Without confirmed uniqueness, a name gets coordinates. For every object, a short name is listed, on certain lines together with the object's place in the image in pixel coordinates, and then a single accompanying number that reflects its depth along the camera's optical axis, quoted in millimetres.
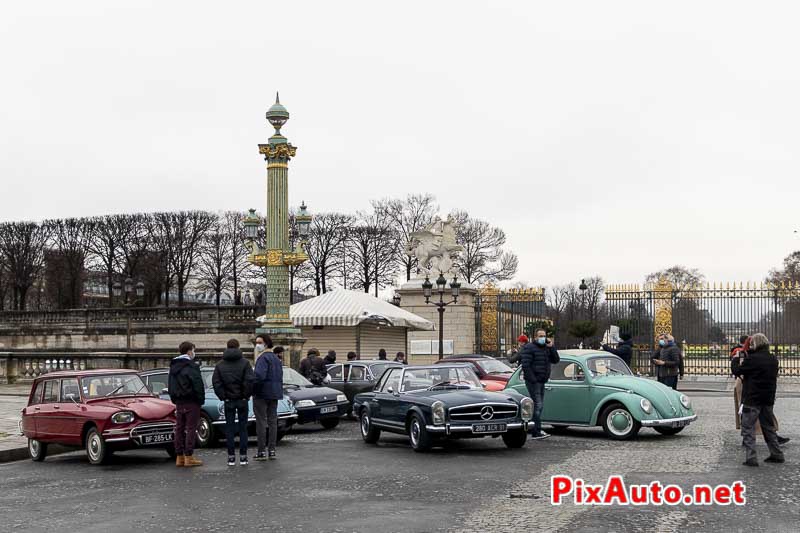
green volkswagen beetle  16766
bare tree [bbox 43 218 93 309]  77812
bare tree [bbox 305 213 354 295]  74812
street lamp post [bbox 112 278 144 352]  44656
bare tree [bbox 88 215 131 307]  77312
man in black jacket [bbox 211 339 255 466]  14117
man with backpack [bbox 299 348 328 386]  24083
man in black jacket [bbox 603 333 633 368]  26641
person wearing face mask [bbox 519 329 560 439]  16812
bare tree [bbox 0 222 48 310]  78750
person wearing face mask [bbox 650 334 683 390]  24547
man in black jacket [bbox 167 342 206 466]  14344
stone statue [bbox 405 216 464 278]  43219
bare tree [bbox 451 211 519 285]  70812
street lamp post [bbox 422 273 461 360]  36875
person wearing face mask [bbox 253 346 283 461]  14699
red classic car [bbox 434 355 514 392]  23188
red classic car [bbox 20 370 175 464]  14852
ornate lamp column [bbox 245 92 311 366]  32312
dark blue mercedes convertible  15086
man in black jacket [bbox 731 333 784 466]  12938
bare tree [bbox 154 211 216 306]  76312
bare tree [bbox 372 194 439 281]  73000
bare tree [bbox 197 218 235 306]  76062
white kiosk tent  34281
